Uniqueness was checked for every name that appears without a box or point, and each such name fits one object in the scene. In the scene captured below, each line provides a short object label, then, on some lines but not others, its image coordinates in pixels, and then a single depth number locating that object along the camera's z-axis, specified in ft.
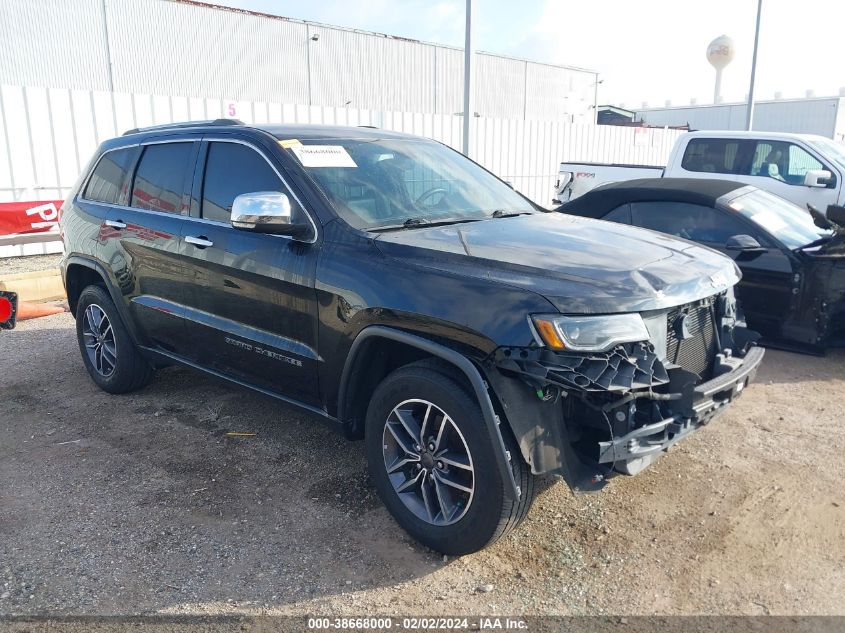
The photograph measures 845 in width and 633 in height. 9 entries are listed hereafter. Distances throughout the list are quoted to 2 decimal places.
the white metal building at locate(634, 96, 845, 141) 122.31
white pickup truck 30.04
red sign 32.40
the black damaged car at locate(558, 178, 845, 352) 17.76
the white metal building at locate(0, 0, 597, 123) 80.38
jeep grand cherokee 9.19
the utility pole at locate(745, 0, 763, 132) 65.20
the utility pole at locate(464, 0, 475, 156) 36.76
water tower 196.75
